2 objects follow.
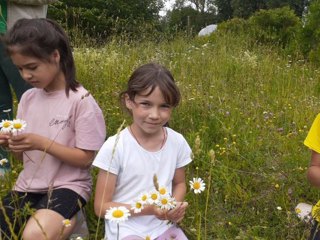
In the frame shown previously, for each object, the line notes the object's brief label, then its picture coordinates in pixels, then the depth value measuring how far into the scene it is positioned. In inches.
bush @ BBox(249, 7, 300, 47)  309.5
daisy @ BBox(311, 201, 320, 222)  61.7
